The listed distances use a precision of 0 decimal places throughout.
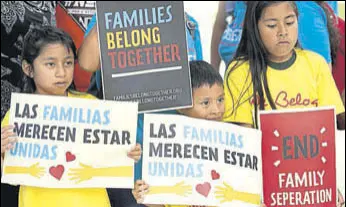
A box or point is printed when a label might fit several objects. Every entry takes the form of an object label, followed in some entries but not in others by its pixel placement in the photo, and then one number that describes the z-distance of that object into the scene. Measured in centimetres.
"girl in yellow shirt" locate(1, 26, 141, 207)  260
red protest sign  277
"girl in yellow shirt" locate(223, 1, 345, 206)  282
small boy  274
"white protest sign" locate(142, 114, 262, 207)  264
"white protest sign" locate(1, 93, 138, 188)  255
